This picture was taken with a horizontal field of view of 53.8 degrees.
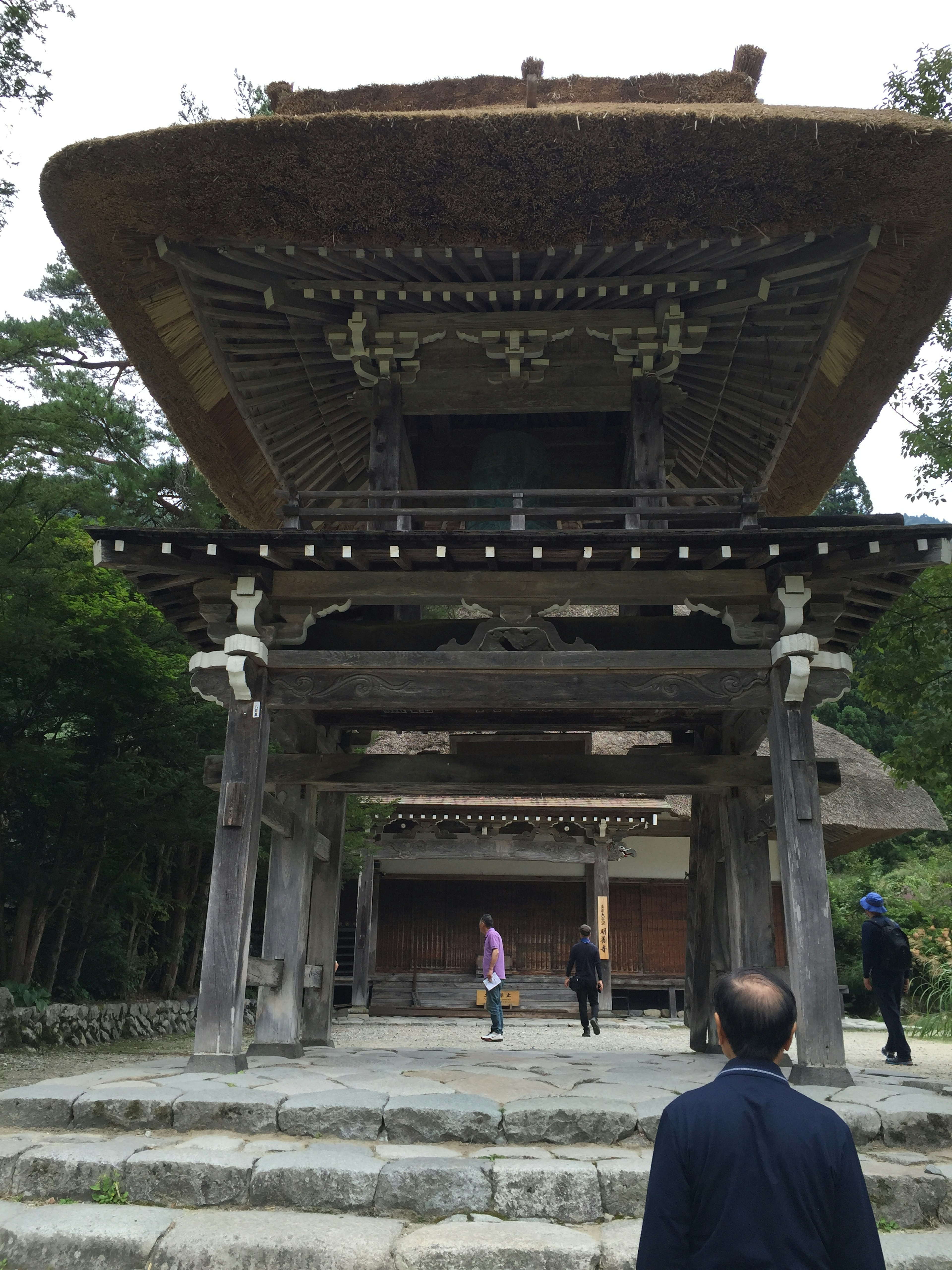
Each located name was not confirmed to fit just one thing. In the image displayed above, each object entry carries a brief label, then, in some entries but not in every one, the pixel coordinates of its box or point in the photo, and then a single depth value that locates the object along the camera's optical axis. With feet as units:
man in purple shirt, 37.19
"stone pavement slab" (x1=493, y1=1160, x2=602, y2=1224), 13.58
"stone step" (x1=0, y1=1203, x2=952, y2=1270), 11.93
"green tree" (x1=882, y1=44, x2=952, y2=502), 33.58
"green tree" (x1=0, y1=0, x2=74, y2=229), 35.27
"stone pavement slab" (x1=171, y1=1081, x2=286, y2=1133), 16.07
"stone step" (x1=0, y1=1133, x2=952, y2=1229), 13.62
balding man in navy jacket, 6.00
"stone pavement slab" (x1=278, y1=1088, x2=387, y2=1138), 15.97
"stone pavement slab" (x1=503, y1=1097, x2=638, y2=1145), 15.88
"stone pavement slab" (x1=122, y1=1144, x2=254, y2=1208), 13.83
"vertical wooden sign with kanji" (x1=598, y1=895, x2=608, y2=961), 53.57
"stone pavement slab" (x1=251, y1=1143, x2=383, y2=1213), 13.62
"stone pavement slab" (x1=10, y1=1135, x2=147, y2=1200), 14.19
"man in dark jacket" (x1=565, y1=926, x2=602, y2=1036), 38.58
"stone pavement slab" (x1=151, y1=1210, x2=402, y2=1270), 11.93
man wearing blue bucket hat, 27.58
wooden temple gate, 20.53
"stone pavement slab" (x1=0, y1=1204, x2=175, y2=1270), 12.29
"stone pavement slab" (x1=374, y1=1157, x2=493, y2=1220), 13.58
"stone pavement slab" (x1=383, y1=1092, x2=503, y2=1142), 15.84
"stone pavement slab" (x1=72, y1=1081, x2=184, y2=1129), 16.17
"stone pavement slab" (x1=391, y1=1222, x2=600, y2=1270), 11.85
